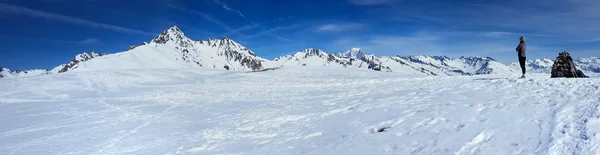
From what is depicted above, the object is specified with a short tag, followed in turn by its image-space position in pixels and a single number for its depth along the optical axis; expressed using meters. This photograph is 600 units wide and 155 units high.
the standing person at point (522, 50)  21.31
